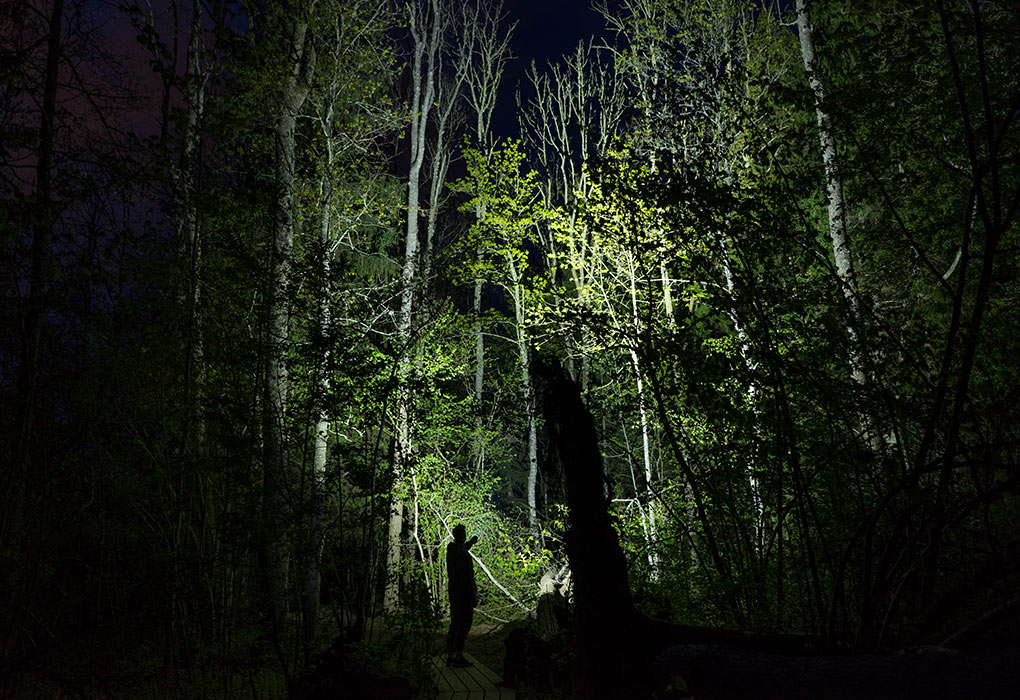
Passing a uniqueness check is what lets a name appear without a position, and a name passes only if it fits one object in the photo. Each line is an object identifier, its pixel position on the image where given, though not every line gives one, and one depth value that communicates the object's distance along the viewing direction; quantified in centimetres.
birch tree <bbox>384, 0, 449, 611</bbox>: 931
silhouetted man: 655
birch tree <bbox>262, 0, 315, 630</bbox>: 491
